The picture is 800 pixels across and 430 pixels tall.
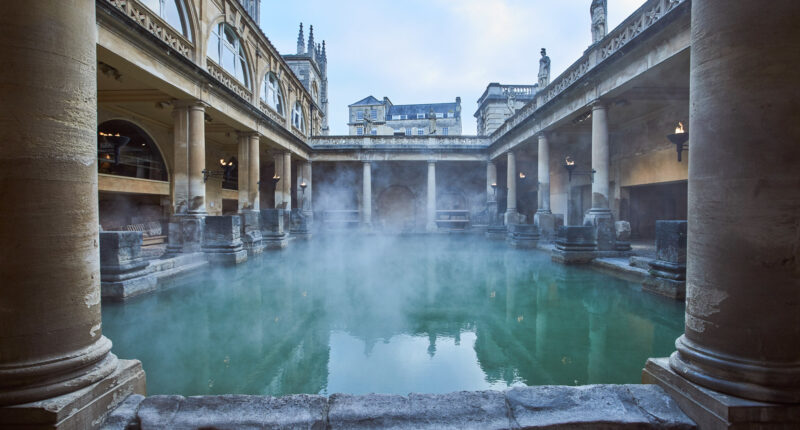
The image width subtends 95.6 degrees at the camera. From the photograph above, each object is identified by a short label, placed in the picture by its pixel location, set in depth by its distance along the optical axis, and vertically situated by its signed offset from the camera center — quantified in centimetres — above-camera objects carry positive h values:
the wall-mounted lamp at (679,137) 726 +145
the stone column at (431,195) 2042 +77
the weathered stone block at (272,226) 1261 -61
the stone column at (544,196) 1309 +47
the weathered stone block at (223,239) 900 -78
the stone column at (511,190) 1623 +86
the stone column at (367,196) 2052 +71
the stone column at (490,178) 1965 +170
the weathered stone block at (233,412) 186 -110
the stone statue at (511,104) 2525 +739
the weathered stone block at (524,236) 1267 -97
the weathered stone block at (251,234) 1099 -79
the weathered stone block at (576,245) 874 -88
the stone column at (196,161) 940 +124
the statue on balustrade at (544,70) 1446 +552
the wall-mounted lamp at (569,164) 1113 +138
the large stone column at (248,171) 1296 +134
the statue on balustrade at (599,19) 977 +513
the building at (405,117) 4347 +1153
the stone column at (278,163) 1653 +207
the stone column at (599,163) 927 +119
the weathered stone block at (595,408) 186 -108
